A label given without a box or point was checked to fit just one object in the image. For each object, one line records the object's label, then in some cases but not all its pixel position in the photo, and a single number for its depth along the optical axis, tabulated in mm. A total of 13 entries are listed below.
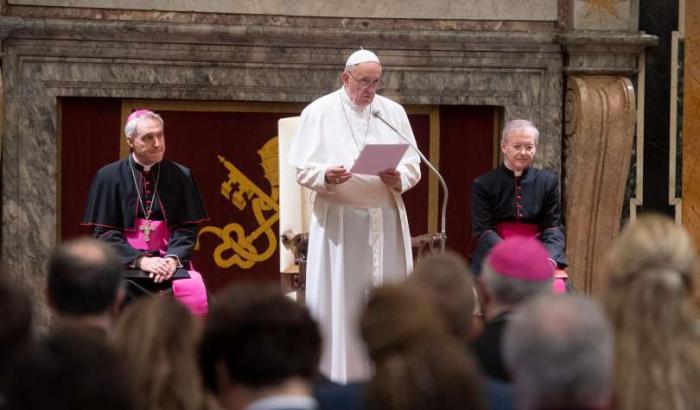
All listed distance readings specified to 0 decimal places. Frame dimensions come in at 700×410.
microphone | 14930
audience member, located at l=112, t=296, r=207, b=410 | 7227
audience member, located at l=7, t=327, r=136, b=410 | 5945
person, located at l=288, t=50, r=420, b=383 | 14984
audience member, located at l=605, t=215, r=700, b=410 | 7383
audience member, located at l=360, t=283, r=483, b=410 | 6258
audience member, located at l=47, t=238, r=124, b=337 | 8094
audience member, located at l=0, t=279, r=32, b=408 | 6805
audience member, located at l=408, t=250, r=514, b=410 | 7918
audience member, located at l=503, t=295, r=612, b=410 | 6293
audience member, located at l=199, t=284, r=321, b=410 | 6535
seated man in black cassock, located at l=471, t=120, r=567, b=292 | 15633
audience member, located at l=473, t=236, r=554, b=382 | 8859
